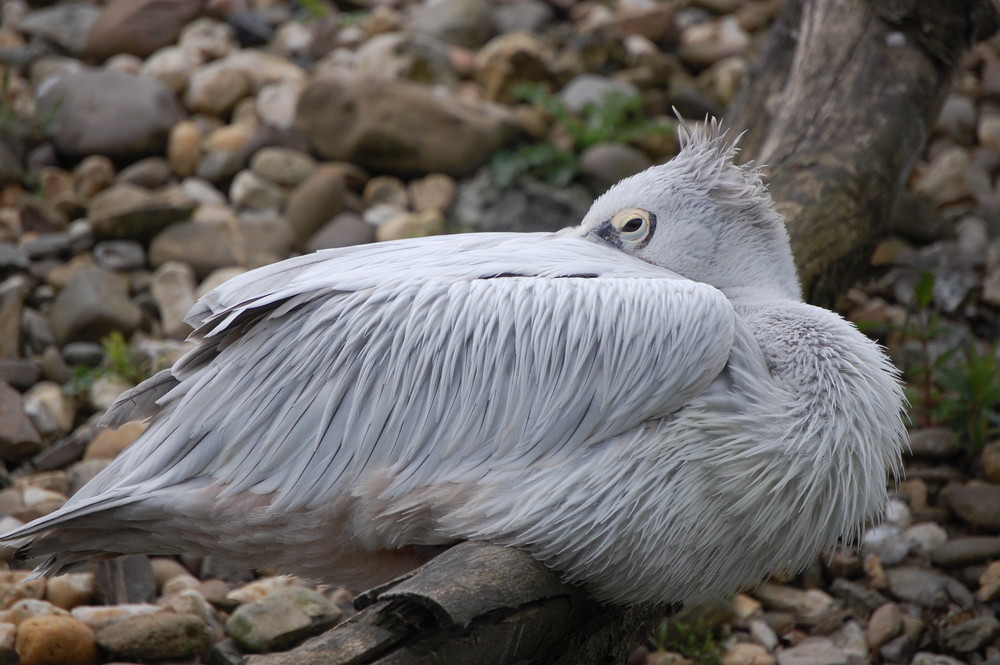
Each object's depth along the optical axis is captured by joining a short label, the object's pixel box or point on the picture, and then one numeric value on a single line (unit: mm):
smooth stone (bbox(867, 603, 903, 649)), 6305
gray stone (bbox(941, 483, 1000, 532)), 7074
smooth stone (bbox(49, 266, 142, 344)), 8859
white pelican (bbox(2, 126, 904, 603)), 4355
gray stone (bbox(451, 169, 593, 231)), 10586
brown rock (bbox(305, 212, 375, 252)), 10234
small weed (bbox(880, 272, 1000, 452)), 7344
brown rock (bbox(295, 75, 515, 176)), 10984
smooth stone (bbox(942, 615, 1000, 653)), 6078
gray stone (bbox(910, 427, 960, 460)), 7676
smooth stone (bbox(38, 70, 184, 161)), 11172
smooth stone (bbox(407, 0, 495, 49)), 13594
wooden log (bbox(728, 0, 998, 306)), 6996
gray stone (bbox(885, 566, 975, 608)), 6547
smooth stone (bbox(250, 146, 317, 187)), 11148
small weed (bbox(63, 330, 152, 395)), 8227
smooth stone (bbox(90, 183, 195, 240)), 10008
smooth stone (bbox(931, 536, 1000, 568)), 6758
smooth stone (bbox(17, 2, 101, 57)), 13250
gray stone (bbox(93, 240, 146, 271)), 9867
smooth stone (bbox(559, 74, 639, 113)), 12164
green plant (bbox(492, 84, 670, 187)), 10906
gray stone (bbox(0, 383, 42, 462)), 7648
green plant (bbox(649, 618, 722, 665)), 6133
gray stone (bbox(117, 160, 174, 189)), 11039
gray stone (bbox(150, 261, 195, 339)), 9297
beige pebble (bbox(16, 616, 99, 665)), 5137
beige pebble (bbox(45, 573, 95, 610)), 6027
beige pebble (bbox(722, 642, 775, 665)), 6141
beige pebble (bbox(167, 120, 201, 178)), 11273
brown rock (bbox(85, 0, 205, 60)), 13013
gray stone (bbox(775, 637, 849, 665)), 6113
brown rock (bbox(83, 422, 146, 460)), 7469
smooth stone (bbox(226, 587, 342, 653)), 5598
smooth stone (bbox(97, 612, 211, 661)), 5352
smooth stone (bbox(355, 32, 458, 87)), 12383
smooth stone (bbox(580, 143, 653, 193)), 10922
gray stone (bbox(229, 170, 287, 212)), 10898
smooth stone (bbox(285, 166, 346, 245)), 10555
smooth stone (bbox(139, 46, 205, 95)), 12430
